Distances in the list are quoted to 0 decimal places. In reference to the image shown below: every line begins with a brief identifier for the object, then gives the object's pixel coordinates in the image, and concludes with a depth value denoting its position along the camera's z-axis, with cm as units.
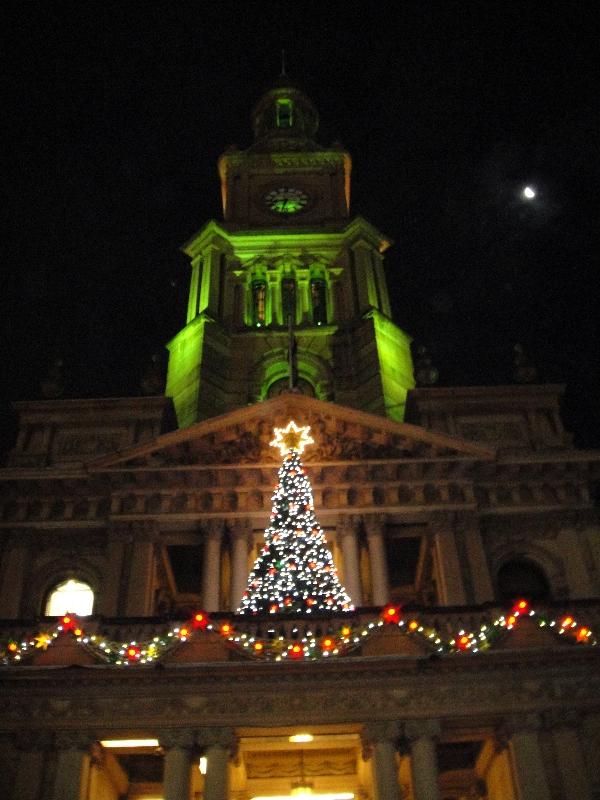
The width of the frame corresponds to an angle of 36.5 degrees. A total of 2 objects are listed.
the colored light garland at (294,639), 1962
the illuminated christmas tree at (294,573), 2119
